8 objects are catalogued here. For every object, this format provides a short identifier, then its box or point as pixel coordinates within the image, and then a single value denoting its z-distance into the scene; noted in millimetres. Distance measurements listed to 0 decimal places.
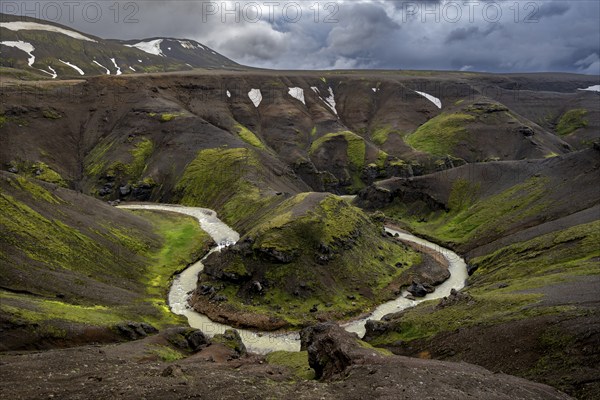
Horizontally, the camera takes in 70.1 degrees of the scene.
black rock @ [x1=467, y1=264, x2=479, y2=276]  91388
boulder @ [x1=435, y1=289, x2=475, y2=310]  61062
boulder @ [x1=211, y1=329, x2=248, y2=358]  54156
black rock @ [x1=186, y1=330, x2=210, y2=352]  53438
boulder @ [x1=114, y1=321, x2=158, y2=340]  52438
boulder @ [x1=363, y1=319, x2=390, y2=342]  61594
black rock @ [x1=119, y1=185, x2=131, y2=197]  152750
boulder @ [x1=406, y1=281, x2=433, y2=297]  81312
